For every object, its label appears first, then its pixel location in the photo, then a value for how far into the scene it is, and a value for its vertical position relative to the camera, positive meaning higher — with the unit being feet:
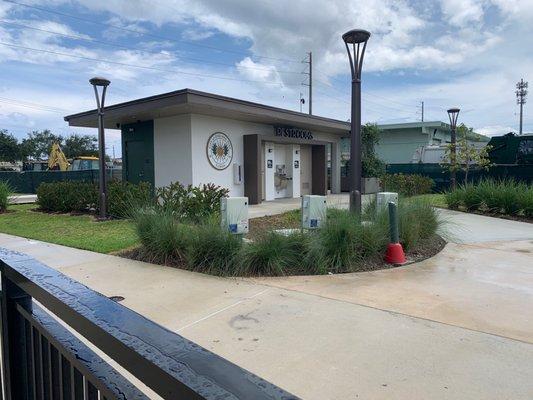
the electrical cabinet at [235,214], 26.43 -2.50
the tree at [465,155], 66.18 +2.01
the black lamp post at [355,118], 28.84 +3.44
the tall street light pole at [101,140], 41.75 +3.38
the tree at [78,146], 258.57 +17.11
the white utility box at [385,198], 30.66 -1.91
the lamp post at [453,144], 65.92 +3.72
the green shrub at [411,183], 60.49 -1.94
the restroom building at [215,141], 51.29 +4.24
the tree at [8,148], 202.90 +12.93
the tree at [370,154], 83.25 +3.11
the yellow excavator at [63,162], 124.36 +3.65
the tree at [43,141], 262.88 +20.48
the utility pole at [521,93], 207.31 +34.52
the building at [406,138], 116.88 +8.56
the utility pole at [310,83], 140.26 +27.97
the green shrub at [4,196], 52.34 -2.24
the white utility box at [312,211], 27.73 -2.45
